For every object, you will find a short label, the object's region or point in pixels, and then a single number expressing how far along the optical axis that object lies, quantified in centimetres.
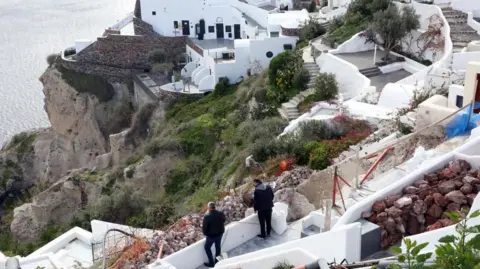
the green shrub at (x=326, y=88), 2181
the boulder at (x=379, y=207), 898
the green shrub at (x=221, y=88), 3066
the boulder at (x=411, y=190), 925
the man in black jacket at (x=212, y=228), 925
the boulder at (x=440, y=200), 886
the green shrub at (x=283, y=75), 2417
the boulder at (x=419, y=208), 887
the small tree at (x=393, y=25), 2430
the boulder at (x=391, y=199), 906
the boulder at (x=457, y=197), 871
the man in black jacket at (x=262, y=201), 992
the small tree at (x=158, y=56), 3669
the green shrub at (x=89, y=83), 3662
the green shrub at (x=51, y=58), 3849
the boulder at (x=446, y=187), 902
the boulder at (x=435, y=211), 883
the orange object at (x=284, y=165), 1504
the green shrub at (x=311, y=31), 3075
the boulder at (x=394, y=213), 880
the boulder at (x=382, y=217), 877
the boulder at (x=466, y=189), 888
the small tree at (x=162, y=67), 3584
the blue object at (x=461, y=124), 1239
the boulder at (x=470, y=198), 872
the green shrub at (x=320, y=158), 1456
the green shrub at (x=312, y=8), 3788
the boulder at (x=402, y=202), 891
